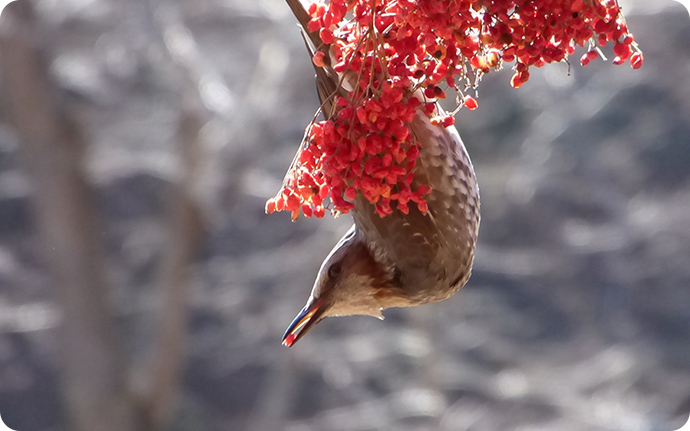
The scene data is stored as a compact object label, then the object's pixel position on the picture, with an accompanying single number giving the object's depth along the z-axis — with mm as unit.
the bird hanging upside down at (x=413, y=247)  3762
